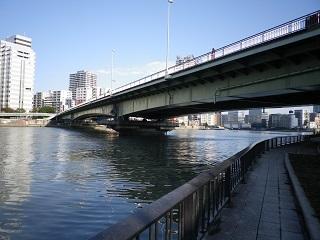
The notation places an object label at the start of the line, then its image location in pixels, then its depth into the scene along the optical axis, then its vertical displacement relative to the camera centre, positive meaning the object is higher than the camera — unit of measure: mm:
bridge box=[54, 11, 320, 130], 18337 +4961
